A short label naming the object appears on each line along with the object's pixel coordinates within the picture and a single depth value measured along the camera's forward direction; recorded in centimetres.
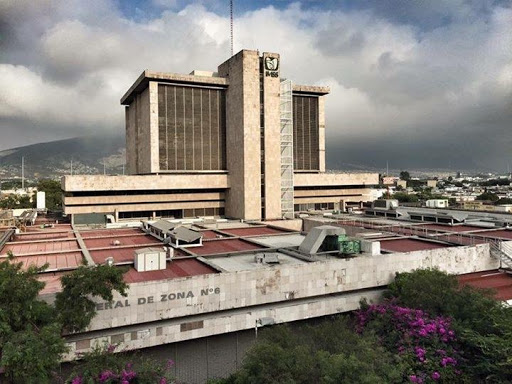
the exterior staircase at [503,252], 3575
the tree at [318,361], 1658
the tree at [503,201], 12714
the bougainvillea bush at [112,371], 1664
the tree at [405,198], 13938
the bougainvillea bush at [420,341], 1961
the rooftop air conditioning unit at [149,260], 2914
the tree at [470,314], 1948
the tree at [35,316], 1556
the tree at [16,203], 10656
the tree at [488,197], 14688
